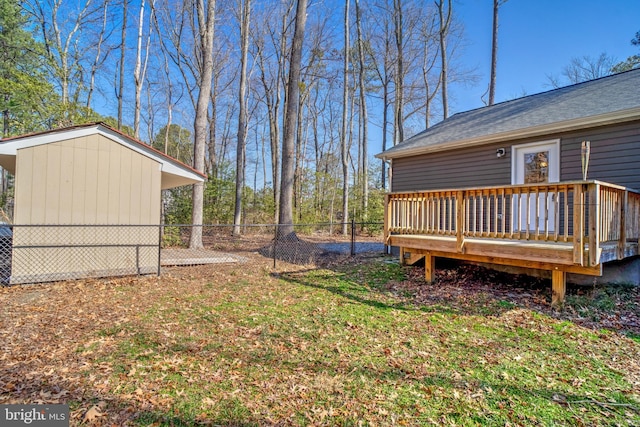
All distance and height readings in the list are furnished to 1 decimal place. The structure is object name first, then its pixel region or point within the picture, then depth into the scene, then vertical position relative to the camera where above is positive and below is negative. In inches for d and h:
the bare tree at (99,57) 628.6 +324.4
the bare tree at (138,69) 576.7 +268.7
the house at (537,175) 168.2 +38.5
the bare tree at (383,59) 662.5 +351.3
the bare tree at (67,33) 512.7 +332.0
